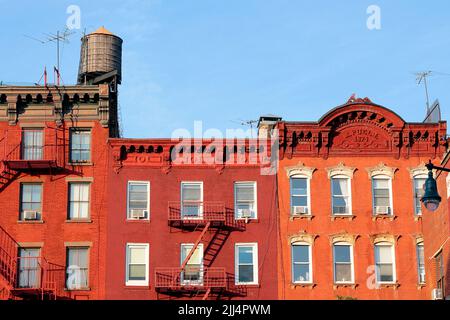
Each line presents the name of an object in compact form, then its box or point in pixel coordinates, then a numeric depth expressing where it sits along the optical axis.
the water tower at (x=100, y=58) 54.75
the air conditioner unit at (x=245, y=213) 49.34
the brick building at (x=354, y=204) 48.44
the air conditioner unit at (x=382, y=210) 49.41
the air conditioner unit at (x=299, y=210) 49.40
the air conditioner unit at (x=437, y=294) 42.41
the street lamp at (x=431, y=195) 24.39
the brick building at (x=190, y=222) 48.31
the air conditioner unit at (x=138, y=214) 49.31
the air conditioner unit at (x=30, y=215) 49.16
